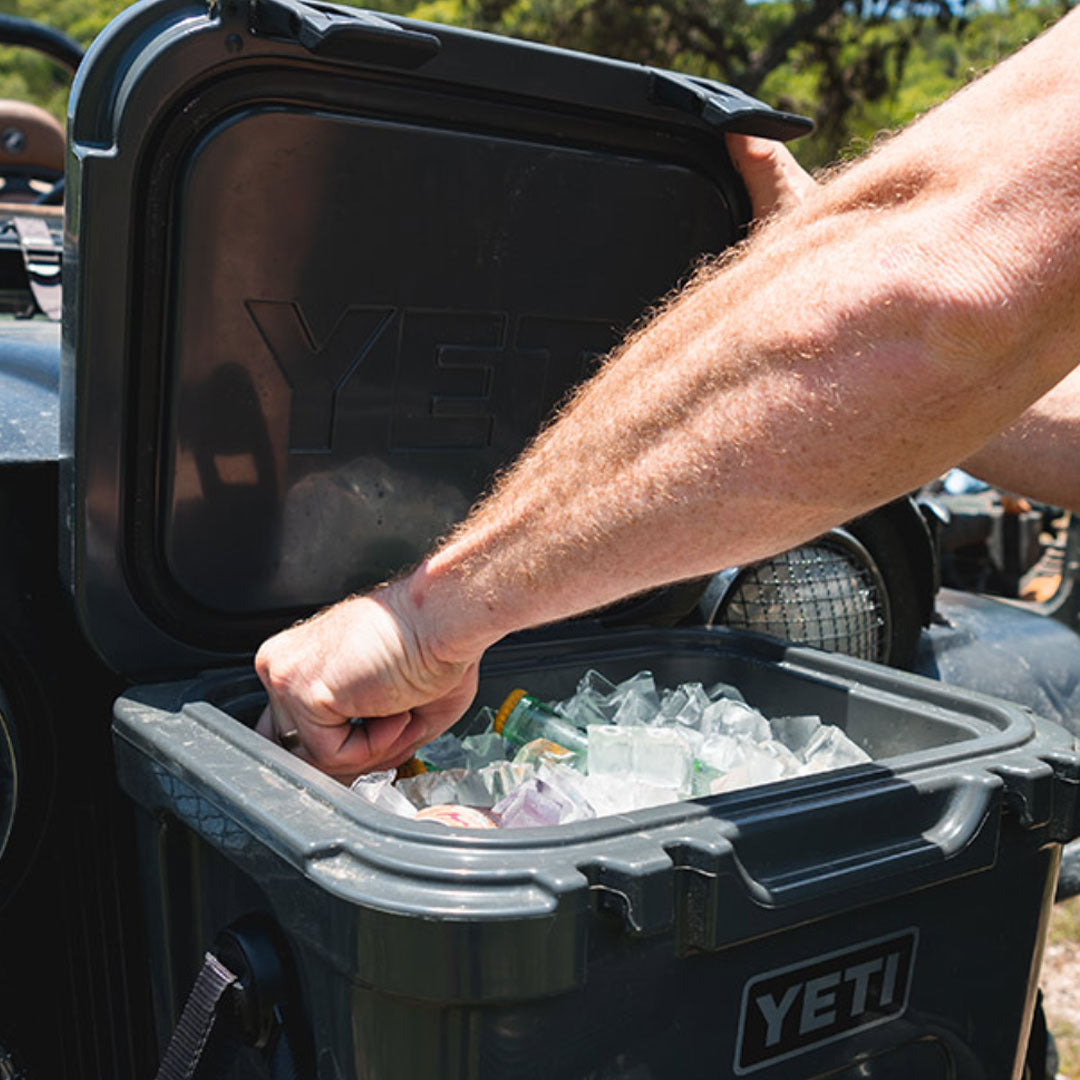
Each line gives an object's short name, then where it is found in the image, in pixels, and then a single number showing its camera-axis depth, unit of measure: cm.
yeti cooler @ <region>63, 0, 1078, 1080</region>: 94
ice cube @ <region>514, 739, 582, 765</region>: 140
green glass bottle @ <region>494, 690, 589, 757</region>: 150
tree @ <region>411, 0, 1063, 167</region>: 1228
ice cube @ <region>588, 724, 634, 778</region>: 137
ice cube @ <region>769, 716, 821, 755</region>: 149
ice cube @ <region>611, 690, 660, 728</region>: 153
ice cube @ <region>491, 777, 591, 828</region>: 119
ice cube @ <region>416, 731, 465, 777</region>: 147
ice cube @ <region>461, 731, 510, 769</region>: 148
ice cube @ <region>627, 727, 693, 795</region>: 134
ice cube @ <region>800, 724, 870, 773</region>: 139
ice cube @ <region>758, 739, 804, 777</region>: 136
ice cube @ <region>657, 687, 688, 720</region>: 154
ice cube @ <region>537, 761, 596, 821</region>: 121
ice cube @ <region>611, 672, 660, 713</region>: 157
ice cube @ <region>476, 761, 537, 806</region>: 134
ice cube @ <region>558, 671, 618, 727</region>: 156
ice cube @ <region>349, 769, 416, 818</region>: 120
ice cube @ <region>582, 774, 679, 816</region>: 126
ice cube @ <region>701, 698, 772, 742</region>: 149
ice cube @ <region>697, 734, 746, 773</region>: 138
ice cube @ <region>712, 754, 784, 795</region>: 129
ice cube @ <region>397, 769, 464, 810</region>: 132
